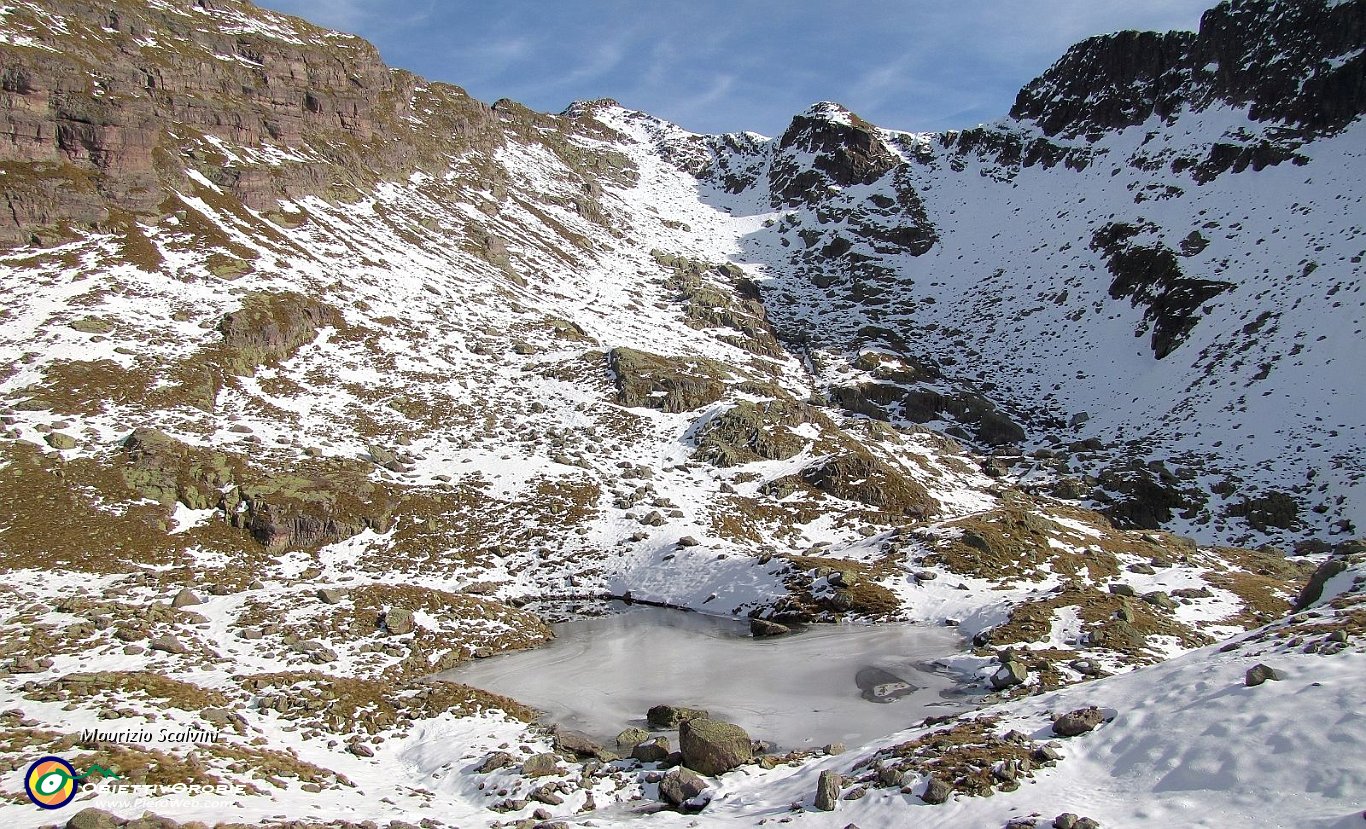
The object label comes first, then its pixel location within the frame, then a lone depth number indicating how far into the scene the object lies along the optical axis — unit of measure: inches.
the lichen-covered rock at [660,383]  2099.9
